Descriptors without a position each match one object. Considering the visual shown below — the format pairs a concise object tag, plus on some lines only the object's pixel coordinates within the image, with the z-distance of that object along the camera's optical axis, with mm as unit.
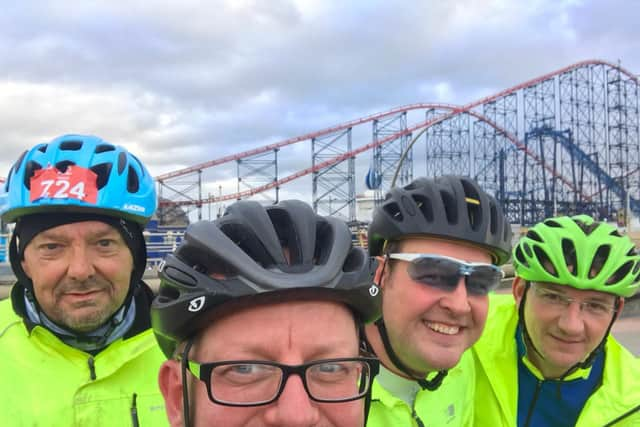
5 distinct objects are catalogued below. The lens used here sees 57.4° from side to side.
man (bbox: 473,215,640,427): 803
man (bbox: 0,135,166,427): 661
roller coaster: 35000
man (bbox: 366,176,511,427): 713
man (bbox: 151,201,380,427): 441
